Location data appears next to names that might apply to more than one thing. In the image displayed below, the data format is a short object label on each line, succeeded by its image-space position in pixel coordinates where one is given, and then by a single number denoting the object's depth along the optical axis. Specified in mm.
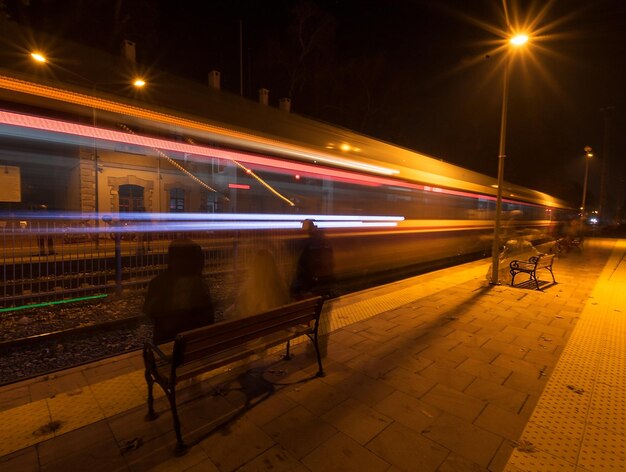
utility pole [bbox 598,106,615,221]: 28703
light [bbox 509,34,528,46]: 6656
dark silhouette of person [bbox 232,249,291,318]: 3707
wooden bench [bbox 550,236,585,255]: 12883
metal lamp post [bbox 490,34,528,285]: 7480
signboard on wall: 3943
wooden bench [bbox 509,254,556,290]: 7712
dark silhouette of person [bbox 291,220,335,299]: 4664
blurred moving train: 3664
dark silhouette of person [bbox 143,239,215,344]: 3023
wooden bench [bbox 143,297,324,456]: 2426
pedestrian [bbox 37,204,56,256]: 4641
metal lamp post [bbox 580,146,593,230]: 20709
